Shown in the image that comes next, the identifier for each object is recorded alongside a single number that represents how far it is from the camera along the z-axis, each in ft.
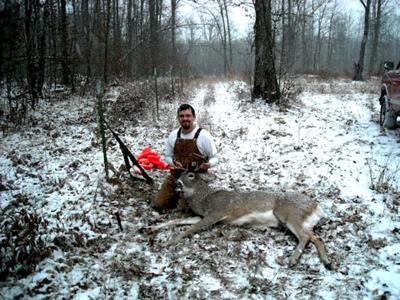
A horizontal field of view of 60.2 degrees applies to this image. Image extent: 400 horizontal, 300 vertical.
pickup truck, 25.39
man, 16.71
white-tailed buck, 14.14
